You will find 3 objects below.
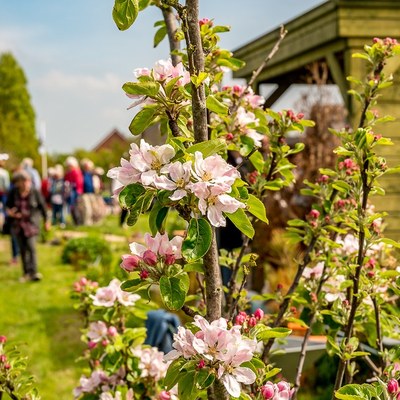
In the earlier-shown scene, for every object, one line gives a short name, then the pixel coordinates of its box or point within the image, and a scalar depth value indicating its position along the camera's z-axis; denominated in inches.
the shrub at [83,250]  382.3
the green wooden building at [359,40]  223.0
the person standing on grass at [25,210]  326.0
